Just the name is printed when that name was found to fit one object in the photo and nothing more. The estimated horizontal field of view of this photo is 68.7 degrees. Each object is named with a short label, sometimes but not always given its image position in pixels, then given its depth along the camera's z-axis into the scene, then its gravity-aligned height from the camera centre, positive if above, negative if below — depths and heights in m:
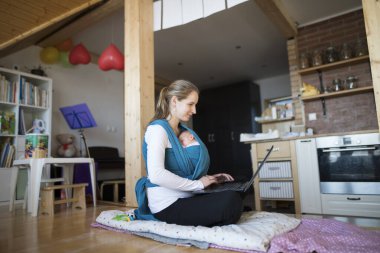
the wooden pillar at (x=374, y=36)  1.63 +0.68
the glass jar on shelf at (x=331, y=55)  3.72 +1.30
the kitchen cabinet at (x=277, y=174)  2.89 -0.21
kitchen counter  2.57 +0.17
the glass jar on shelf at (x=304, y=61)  3.88 +1.29
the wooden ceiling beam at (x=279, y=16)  3.22 +1.73
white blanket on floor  1.20 -0.36
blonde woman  1.36 -0.10
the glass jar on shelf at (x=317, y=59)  3.78 +1.28
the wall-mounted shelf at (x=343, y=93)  3.45 +0.75
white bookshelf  3.41 +0.80
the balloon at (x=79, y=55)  4.06 +1.56
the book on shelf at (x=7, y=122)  3.38 +0.54
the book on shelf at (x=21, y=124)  3.61 +0.53
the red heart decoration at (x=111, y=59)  3.65 +1.34
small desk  2.38 -0.08
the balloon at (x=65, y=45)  4.29 +1.82
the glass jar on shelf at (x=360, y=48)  3.51 +1.31
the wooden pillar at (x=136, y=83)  2.34 +0.68
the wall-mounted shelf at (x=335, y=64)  3.51 +1.15
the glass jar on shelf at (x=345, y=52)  3.61 +1.29
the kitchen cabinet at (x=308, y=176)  2.76 -0.23
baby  1.57 +0.11
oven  2.57 -0.12
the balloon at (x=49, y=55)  4.18 +1.64
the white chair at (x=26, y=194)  2.70 -0.31
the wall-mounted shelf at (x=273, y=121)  4.44 +0.55
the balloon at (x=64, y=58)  4.40 +1.66
